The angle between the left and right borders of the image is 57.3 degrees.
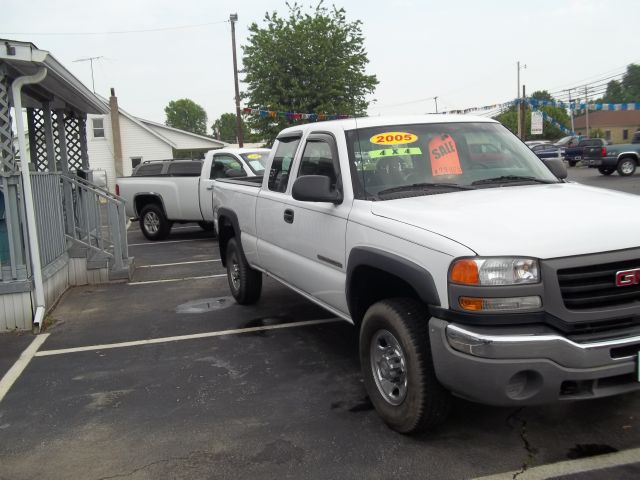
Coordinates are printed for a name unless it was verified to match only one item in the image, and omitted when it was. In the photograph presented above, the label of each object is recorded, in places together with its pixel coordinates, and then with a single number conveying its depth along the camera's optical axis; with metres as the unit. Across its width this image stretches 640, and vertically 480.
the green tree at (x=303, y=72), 27.77
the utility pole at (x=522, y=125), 39.82
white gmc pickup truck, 2.86
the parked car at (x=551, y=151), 32.66
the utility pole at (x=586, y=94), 67.10
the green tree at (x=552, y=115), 76.06
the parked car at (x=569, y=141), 33.61
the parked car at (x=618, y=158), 22.92
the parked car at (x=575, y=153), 29.82
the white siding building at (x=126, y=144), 36.28
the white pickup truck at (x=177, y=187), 12.59
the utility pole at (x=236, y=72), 27.81
